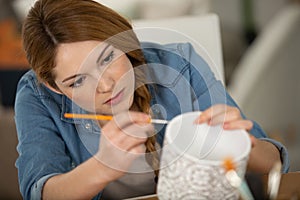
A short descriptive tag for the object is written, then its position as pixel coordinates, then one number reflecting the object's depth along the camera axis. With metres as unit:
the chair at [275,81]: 2.50
